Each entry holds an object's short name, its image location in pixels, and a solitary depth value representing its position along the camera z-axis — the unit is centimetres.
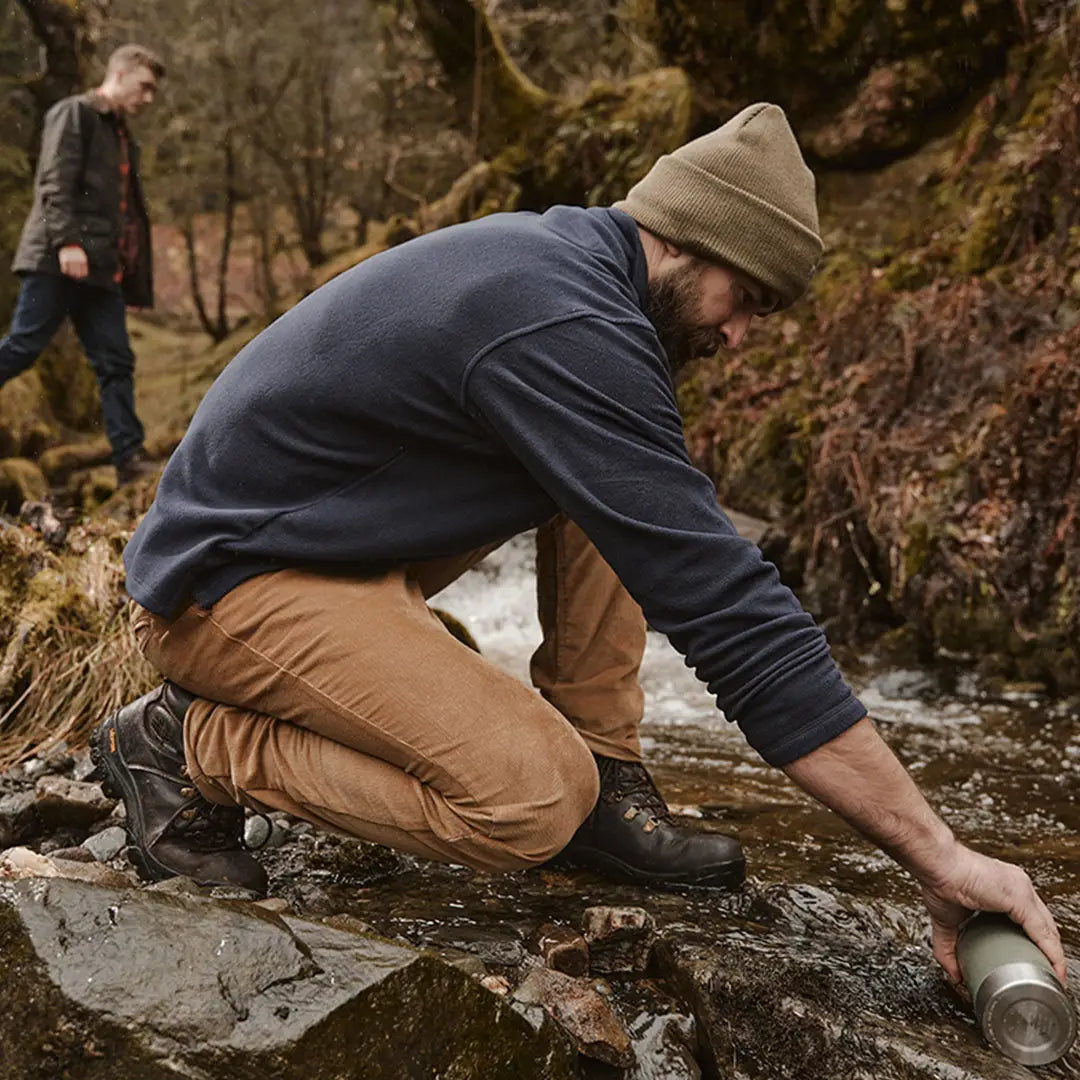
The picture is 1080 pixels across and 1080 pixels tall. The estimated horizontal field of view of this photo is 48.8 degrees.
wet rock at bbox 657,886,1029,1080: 216
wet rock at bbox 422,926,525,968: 251
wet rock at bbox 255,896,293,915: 246
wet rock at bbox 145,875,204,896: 250
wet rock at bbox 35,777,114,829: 327
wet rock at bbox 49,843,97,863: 301
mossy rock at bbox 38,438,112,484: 1073
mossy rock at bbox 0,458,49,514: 902
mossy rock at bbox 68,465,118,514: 868
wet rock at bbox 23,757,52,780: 365
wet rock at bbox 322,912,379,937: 215
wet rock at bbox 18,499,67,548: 488
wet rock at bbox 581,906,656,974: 258
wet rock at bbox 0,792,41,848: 315
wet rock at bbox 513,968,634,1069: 221
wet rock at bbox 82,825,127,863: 310
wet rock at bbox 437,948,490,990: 229
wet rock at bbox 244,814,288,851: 314
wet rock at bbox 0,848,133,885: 254
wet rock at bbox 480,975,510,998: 229
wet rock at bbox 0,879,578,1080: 177
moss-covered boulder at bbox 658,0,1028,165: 851
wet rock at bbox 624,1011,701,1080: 225
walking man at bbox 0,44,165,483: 711
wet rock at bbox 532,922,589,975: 248
